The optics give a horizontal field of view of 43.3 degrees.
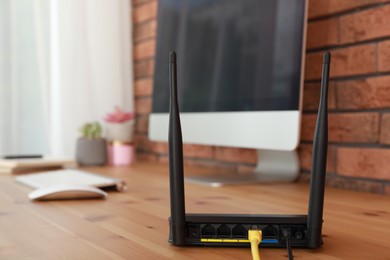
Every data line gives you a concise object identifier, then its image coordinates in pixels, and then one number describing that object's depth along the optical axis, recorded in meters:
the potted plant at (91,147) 1.85
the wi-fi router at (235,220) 0.60
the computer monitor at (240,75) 1.12
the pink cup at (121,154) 1.88
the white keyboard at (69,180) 1.16
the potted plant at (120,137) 1.89
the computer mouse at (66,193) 1.01
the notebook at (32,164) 1.60
